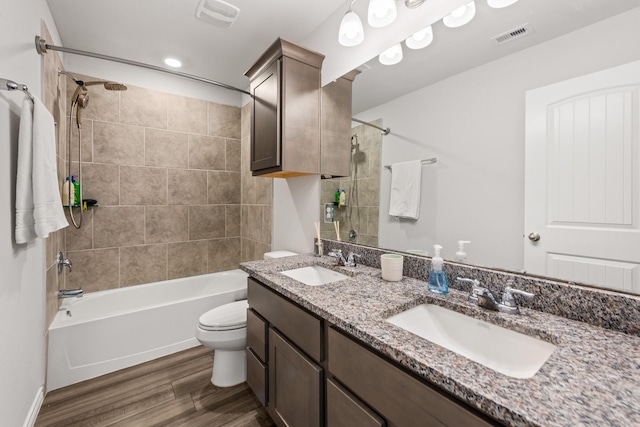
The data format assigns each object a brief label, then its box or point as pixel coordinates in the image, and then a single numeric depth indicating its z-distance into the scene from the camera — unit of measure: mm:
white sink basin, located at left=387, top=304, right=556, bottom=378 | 791
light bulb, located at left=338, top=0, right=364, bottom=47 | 1566
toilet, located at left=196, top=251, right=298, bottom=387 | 1781
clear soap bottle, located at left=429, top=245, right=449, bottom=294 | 1145
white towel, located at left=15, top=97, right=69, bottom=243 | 1277
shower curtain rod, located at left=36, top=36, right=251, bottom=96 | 1608
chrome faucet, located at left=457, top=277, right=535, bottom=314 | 939
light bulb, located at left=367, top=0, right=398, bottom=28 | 1436
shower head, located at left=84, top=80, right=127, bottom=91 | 2049
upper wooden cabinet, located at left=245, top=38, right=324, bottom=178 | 1797
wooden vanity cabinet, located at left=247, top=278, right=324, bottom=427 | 1058
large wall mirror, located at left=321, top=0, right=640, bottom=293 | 820
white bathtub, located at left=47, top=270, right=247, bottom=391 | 1897
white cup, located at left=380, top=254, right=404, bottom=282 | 1321
